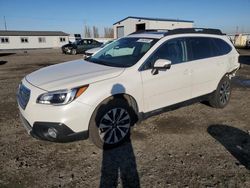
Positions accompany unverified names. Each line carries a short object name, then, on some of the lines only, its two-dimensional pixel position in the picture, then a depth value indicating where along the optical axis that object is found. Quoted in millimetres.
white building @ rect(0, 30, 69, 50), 36676
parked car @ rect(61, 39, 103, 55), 21429
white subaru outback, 2672
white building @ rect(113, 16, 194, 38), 24483
